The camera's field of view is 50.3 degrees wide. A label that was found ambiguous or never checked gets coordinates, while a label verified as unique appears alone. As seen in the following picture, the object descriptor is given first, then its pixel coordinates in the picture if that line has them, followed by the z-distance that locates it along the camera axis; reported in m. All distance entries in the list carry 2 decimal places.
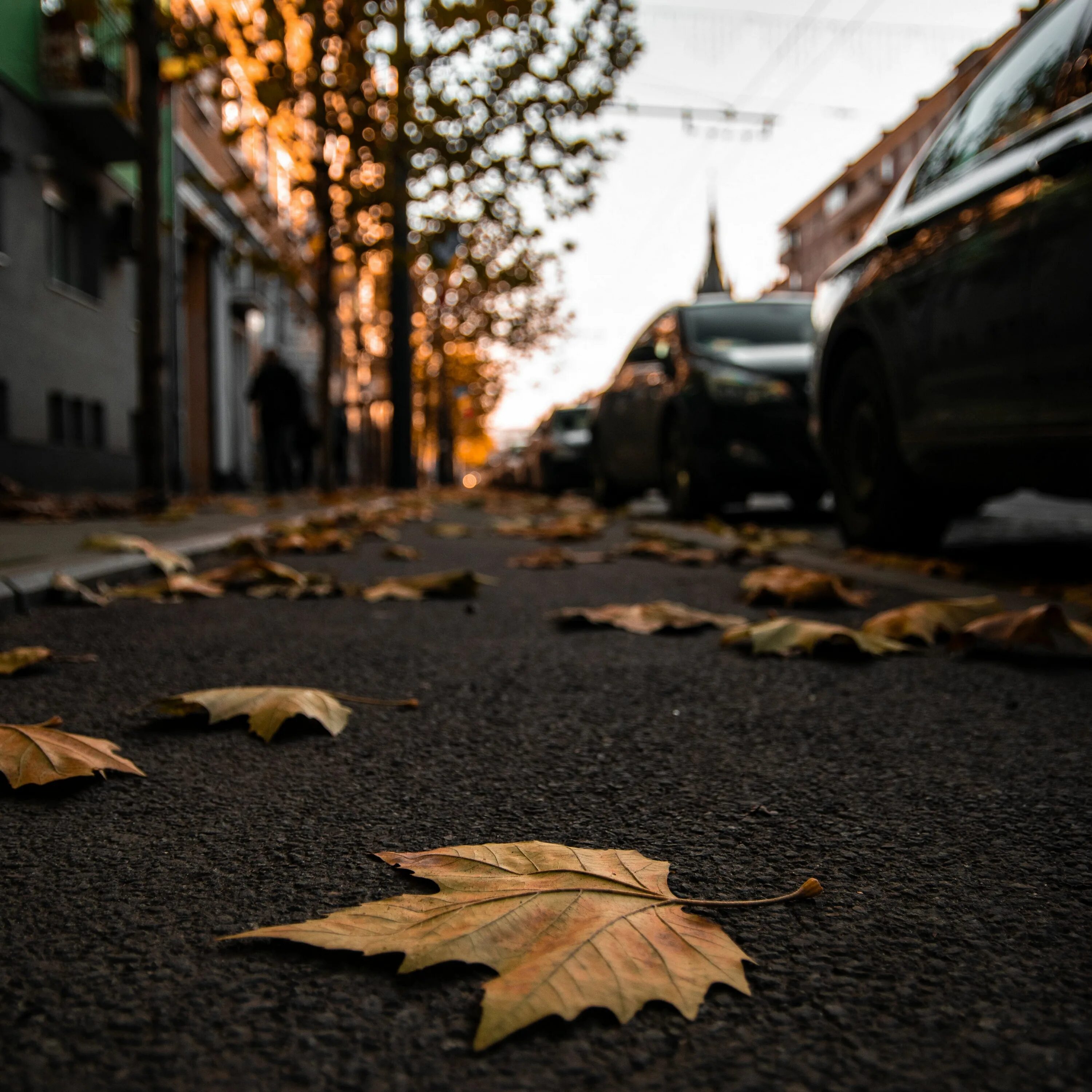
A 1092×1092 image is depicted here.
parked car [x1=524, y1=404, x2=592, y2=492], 16.95
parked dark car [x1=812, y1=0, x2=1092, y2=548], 3.29
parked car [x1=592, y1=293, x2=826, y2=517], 7.30
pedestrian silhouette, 14.99
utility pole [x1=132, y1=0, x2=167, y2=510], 8.39
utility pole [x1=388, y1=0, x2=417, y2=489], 17.14
